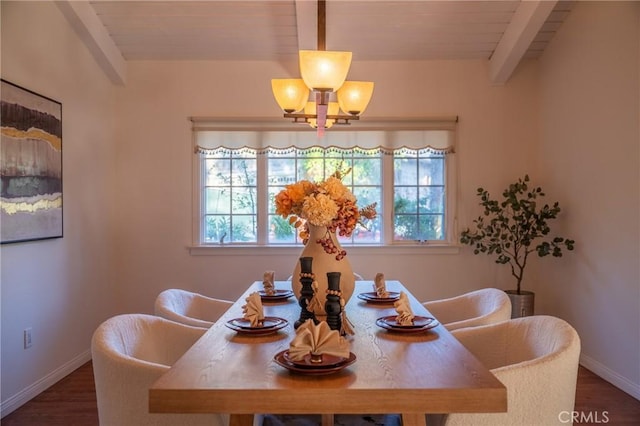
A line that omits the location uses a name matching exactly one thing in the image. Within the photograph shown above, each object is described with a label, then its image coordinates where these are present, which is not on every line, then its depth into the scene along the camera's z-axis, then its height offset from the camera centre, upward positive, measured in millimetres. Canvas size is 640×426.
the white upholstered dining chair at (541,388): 1506 -575
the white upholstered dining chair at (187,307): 2332 -514
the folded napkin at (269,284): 2510 -393
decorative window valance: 4141 +678
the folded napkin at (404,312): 1826 -398
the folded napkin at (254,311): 1815 -387
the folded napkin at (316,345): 1354 -386
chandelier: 2121 +620
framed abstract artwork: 2694 +289
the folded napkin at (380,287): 2449 -403
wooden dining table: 1187 -454
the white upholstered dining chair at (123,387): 1527 -581
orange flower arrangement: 1851 +30
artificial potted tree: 3766 -178
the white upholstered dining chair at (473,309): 2217 -509
